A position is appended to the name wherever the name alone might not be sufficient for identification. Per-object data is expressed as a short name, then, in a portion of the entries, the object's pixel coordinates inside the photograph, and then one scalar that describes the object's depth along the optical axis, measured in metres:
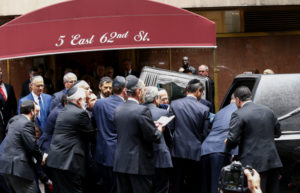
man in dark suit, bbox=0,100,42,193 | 13.55
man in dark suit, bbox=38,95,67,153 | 14.86
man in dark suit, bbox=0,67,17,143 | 19.40
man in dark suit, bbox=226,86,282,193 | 12.80
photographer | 7.34
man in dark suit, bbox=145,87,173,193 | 14.09
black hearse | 12.94
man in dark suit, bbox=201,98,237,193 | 14.35
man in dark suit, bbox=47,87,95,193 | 13.79
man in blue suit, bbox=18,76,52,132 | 17.40
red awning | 17.31
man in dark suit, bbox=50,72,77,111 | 16.80
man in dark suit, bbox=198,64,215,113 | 17.63
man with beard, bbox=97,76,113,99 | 16.11
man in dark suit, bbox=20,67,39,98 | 20.16
